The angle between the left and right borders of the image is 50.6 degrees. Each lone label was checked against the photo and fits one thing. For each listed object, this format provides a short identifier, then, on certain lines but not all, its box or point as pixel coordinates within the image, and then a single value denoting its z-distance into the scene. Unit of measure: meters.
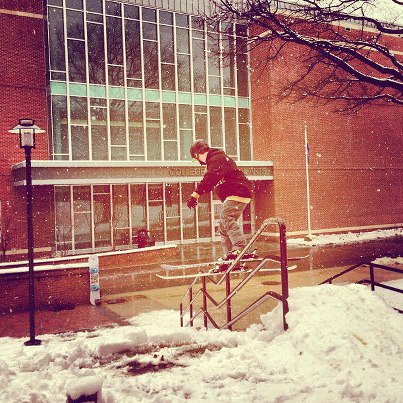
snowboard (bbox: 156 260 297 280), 6.54
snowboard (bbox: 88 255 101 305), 10.50
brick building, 19.81
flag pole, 23.33
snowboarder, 6.53
